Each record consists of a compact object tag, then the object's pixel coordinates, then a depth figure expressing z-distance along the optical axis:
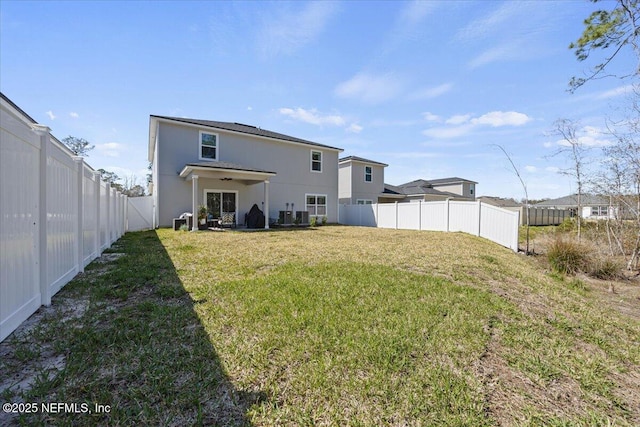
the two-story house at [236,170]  13.52
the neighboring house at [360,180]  22.23
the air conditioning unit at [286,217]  15.80
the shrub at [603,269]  7.14
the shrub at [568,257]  7.32
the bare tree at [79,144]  29.59
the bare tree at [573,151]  10.20
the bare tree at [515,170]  10.10
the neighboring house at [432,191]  25.05
